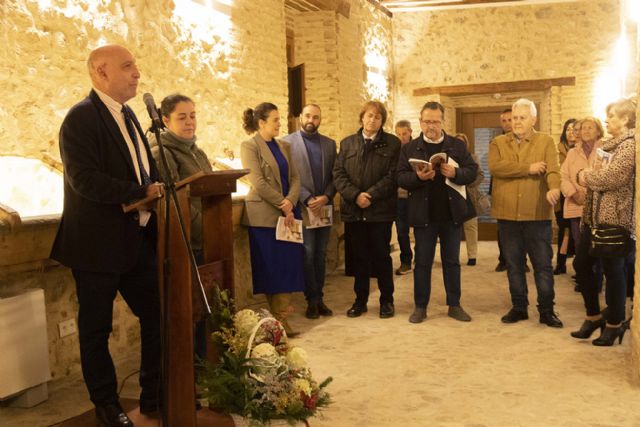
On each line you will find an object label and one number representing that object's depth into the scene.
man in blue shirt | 5.08
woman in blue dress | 4.52
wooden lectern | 2.66
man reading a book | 4.65
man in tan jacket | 4.47
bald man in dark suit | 2.69
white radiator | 3.14
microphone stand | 2.44
